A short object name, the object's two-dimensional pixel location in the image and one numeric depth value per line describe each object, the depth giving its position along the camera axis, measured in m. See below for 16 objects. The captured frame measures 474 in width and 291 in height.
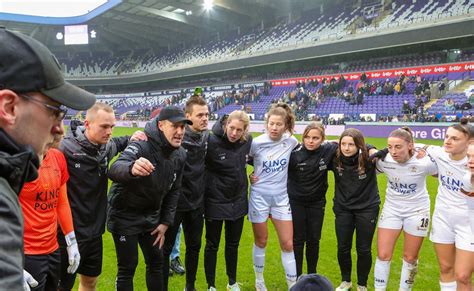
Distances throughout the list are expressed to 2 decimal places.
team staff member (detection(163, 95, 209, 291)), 4.41
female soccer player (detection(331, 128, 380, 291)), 4.60
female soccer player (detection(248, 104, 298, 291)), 4.71
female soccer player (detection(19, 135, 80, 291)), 3.00
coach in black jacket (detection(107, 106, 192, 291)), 3.63
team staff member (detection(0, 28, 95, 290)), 1.00
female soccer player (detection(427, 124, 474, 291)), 3.79
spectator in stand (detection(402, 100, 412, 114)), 22.94
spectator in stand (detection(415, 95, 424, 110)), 23.53
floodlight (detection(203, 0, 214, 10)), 40.25
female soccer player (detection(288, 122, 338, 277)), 4.85
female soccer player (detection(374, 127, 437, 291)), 4.33
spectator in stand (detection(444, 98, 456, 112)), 22.43
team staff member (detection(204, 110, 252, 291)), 4.59
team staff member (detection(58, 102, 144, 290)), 3.54
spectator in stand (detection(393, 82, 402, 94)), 27.22
